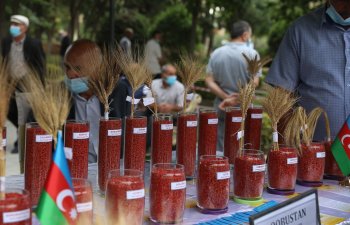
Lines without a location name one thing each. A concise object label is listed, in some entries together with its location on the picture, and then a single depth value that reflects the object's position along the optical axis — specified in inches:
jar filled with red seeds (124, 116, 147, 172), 73.0
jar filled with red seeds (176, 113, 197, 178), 79.7
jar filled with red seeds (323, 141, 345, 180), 89.0
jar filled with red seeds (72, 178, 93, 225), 52.0
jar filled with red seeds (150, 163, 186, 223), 60.5
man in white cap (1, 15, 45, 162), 217.5
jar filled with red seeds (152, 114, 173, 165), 76.1
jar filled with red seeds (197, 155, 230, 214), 66.2
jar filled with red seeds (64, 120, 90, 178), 69.2
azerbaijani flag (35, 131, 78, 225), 47.8
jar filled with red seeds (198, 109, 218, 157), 83.9
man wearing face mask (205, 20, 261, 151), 173.6
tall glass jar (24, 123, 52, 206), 62.7
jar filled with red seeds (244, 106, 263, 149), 91.0
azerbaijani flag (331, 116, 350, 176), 84.2
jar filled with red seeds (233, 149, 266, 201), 71.4
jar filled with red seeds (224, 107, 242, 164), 89.3
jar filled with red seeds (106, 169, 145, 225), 56.7
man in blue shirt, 101.9
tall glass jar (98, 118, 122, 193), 70.7
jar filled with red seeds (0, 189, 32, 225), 46.9
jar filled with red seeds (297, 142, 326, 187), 82.4
